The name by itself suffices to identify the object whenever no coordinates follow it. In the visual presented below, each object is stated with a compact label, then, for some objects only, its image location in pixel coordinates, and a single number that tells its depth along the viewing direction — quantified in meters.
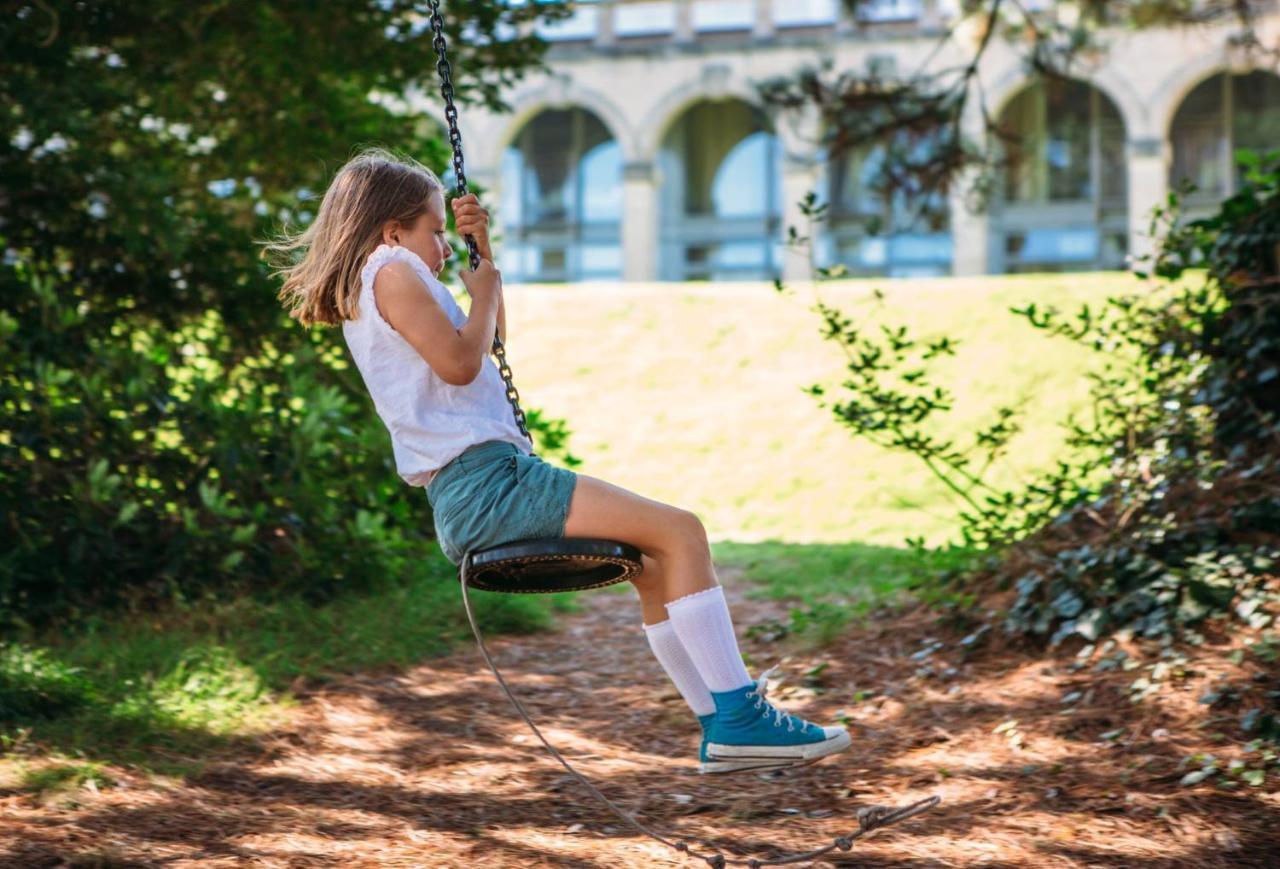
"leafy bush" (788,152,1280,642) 5.90
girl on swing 3.86
